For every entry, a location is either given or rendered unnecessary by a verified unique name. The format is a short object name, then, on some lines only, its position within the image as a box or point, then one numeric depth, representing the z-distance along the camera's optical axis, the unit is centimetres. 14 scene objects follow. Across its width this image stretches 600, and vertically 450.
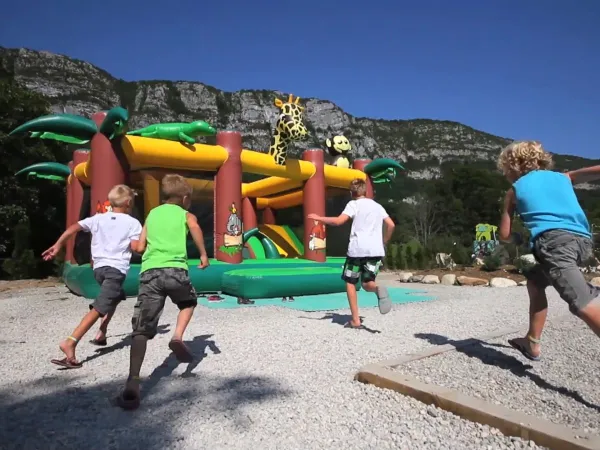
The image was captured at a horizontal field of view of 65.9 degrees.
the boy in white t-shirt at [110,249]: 308
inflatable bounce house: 685
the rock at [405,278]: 1074
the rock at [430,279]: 1031
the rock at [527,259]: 1055
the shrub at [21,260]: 1280
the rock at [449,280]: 990
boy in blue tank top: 220
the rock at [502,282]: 903
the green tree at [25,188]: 1416
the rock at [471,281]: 943
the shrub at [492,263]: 1110
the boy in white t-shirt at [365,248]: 404
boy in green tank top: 243
